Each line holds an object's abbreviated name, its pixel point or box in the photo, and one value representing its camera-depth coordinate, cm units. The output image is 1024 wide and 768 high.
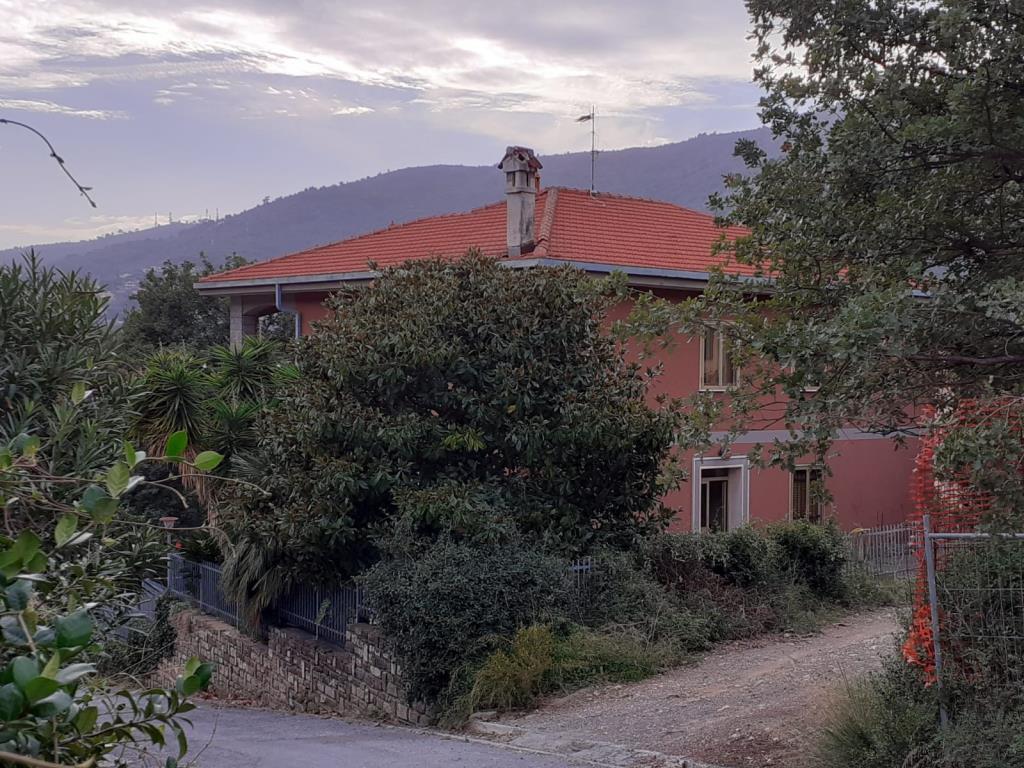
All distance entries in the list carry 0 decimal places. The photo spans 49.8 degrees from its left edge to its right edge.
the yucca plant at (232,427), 1828
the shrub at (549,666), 1172
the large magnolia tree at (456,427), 1376
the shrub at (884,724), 794
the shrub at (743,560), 1527
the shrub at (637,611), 1326
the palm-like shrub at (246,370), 1928
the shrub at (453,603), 1223
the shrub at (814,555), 1645
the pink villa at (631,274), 2130
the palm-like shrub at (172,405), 1833
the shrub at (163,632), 1925
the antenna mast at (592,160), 2712
